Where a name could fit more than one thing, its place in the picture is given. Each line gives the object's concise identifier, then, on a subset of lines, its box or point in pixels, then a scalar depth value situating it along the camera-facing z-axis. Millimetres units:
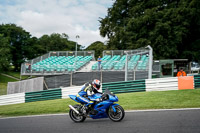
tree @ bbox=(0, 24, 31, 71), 58894
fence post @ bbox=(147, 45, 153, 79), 11552
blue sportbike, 6195
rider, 6562
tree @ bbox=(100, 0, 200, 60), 24828
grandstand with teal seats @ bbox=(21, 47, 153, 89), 12758
